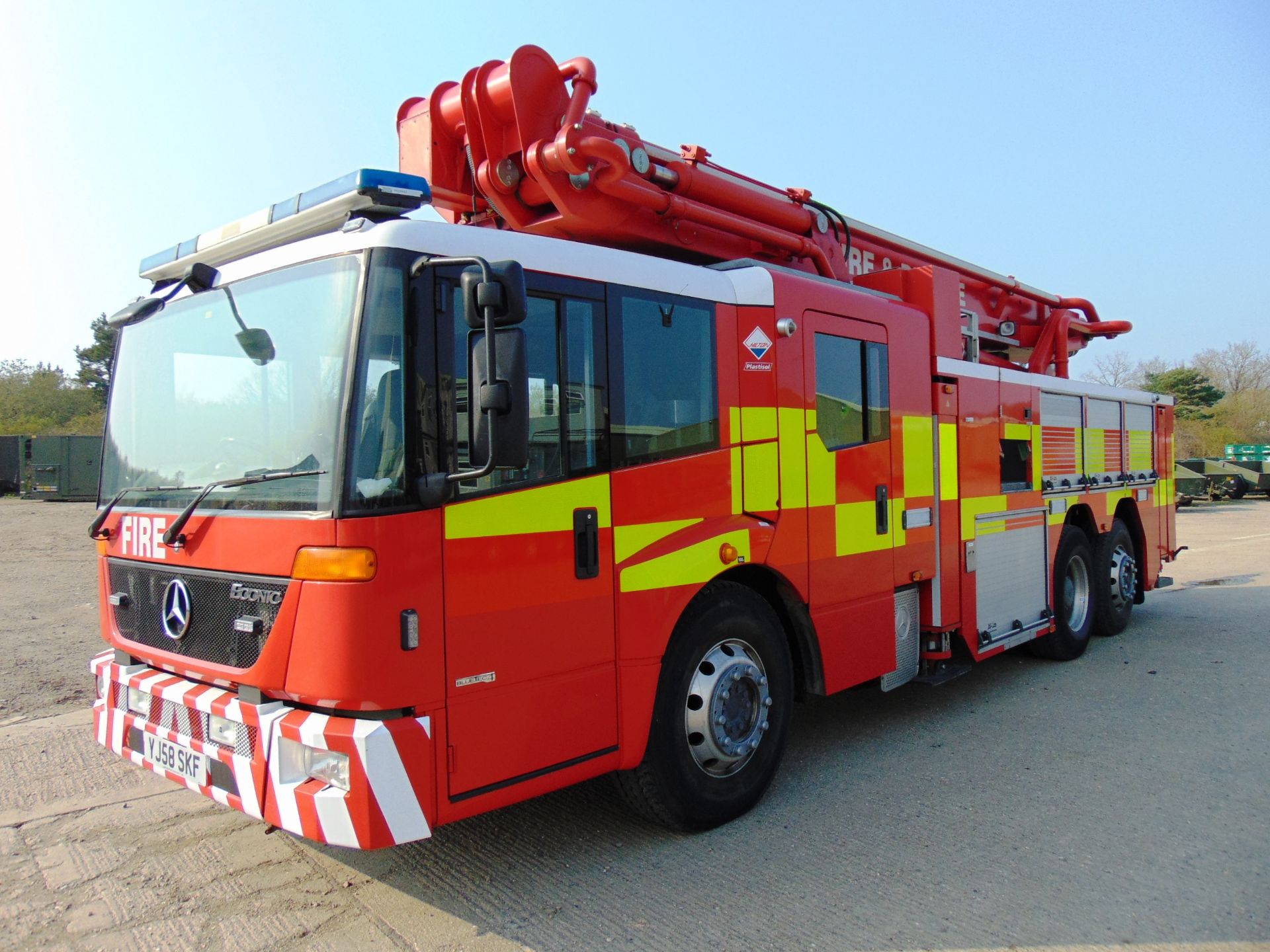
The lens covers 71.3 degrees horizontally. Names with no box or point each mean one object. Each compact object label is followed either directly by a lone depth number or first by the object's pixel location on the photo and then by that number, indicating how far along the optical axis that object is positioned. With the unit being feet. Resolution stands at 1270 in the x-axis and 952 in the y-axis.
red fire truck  9.73
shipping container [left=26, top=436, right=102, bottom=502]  102.22
